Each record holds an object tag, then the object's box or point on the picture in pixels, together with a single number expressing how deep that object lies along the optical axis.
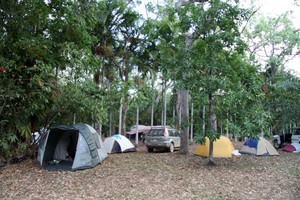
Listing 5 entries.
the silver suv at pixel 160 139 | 14.15
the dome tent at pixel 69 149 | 8.97
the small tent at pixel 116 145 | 13.98
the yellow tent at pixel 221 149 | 11.58
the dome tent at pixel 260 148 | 12.52
